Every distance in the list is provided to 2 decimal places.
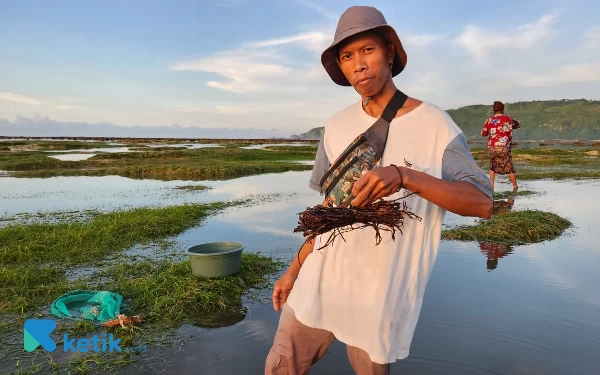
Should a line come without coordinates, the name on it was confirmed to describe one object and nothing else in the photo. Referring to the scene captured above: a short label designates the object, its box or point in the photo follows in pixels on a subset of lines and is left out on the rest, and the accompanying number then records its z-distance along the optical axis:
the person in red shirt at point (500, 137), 12.05
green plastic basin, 5.38
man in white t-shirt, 1.60
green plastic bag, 4.62
